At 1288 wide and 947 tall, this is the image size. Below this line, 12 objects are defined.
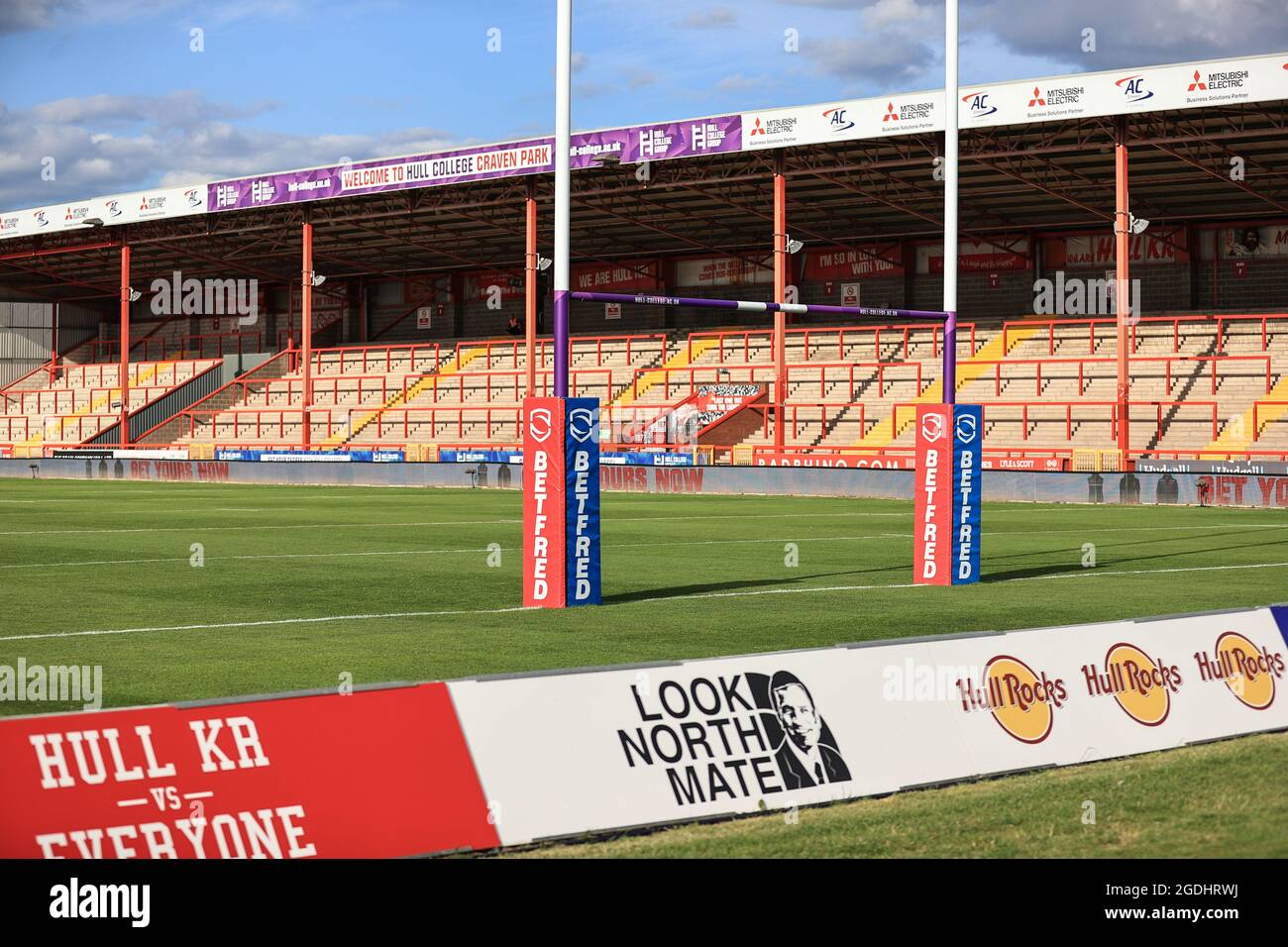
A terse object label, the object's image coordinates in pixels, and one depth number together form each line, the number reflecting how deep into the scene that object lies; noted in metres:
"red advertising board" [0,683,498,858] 5.75
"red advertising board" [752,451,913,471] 39.71
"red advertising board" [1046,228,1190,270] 51.22
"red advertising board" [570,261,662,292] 63.72
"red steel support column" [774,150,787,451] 42.75
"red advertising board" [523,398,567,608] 13.94
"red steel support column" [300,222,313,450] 53.88
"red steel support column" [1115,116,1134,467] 36.59
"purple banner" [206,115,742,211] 43.69
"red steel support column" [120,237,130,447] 60.88
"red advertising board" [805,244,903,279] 57.59
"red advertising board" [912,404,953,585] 16.75
